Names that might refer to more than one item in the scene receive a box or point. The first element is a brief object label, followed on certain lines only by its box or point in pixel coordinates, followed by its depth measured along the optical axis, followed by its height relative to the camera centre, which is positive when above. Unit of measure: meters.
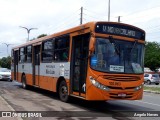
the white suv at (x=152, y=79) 52.56 -2.61
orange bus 12.09 +0.01
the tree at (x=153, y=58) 83.12 +1.11
